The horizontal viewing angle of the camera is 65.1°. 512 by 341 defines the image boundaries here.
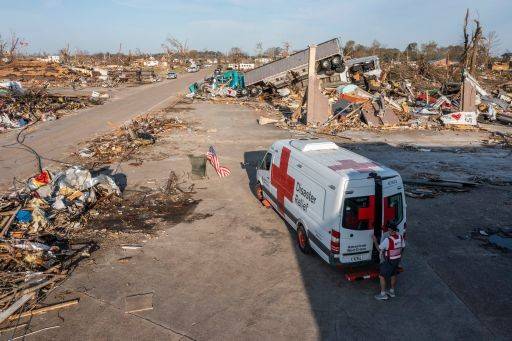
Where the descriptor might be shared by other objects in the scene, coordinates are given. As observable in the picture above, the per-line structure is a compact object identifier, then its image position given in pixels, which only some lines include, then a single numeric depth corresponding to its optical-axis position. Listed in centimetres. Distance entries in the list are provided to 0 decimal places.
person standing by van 738
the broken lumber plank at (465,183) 1406
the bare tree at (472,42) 3947
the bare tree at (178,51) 11216
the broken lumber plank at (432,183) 1386
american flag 1534
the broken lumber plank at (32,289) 727
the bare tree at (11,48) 7138
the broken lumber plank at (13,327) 665
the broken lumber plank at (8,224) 954
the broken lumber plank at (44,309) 697
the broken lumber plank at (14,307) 686
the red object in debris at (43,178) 1213
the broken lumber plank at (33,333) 649
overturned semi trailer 3362
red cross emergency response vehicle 765
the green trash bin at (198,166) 1450
